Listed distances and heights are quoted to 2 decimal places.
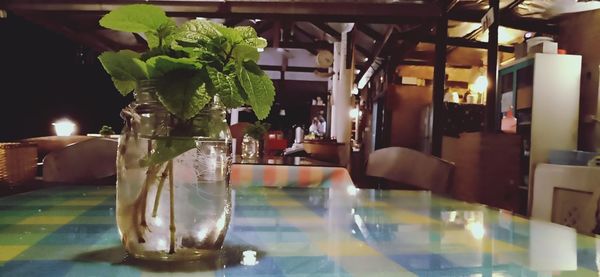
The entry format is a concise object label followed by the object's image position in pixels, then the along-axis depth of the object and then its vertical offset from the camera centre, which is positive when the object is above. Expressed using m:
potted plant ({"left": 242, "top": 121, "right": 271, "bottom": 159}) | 3.49 -0.20
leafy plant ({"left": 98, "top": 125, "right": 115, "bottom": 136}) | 4.70 -0.23
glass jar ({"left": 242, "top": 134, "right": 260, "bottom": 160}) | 3.55 -0.27
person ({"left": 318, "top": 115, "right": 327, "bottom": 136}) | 15.76 -0.39
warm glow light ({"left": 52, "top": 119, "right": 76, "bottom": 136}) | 5.95 -0.27
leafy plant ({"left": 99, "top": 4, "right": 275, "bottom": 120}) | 0.57 +0.07
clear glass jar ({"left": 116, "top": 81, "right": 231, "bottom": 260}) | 0.61 -0.11
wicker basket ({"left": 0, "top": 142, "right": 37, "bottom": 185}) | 1.33 -0.18
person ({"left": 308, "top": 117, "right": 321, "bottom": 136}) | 15.12 -0.37
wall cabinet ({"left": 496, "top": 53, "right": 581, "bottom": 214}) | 4.96 +0.14
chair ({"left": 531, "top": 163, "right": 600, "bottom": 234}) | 3.48 -0.66
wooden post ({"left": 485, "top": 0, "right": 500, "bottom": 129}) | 5.37 +0.55
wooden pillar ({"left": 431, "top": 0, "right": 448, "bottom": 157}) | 6.07 +0.54
